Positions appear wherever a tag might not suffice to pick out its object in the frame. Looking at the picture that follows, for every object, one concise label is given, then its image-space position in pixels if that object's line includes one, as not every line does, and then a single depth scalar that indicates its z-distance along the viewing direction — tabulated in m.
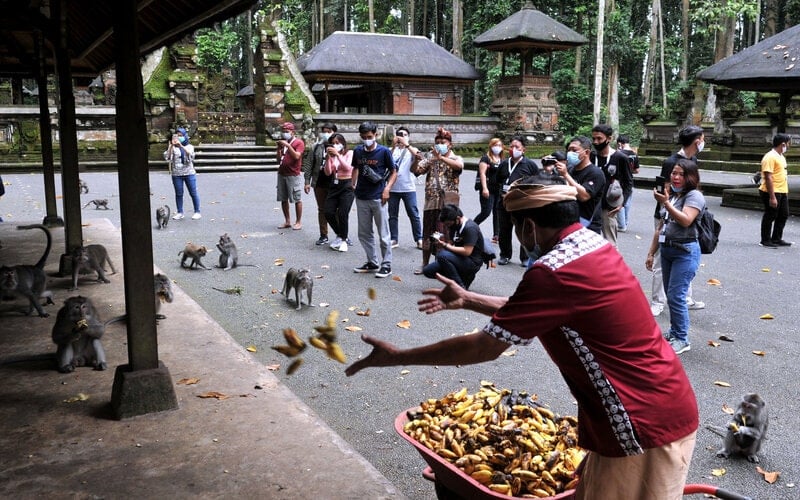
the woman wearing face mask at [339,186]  10.34
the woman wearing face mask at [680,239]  5.93
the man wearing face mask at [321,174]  10.92
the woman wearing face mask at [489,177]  10.45
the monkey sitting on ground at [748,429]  4.22
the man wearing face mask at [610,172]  8.84
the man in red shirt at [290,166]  12.03
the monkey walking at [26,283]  6.50
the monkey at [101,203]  14.87
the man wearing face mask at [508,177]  9.30
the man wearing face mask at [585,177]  8.05
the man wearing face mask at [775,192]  10.97
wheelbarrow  2.70
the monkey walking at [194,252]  9.56
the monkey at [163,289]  6.89
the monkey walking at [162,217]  12.46
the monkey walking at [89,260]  7.68
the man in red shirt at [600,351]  2.27
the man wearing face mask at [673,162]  7.26
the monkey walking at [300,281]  7.60
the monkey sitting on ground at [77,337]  5.17
